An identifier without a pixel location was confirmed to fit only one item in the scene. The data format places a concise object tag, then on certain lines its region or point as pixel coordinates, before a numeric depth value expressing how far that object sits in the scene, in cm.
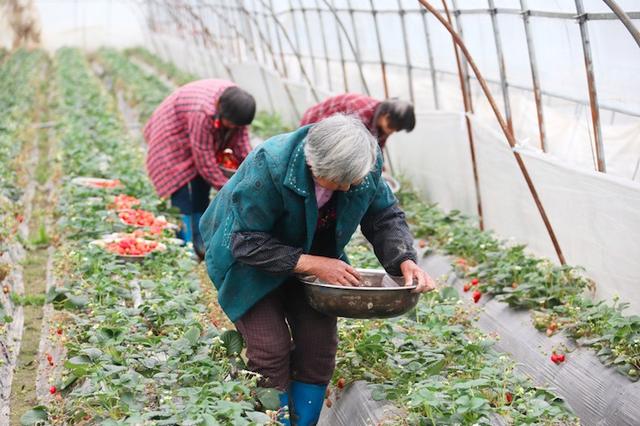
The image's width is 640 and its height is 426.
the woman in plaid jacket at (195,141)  573
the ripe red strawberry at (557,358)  446
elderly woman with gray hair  322
